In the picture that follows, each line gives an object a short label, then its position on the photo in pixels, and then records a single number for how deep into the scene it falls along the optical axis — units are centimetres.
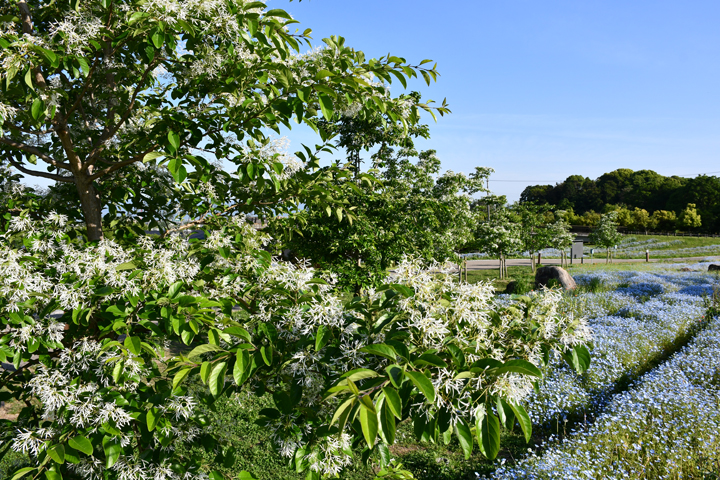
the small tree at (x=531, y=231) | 2033
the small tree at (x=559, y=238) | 2259
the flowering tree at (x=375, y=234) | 671
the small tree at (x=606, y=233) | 2545
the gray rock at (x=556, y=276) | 1368
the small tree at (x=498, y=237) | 1592
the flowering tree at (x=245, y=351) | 150
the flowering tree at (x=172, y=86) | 205
